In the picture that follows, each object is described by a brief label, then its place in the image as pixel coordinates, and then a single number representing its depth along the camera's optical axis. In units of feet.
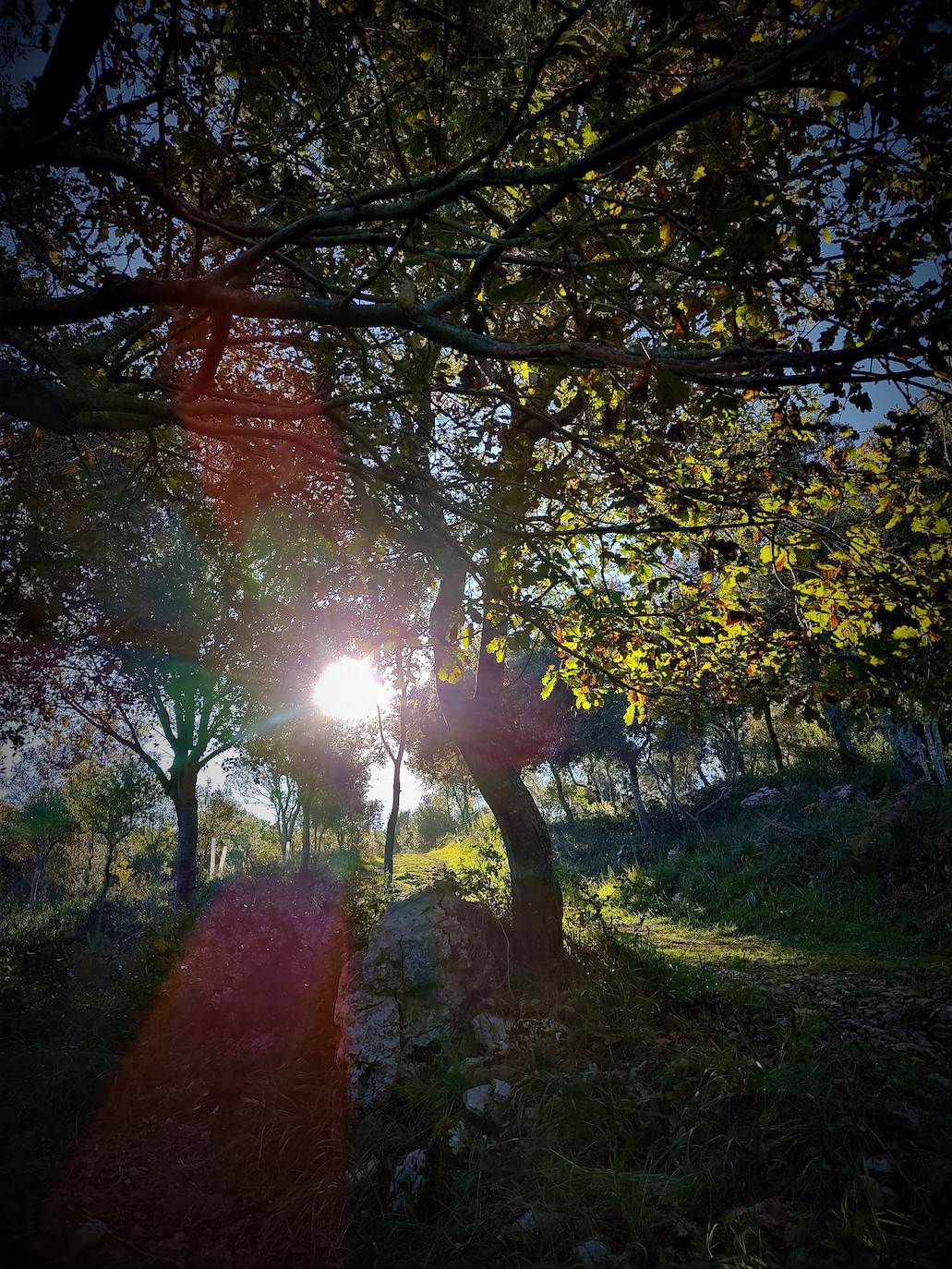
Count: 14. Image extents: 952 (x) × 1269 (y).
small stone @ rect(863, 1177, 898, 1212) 9.77
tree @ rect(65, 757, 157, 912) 64.95
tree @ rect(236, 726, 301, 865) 63.62
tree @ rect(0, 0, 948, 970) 7.27
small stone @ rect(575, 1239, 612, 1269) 9.81
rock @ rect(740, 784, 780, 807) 55.47
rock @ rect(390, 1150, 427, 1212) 11.89
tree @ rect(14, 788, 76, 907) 83.71
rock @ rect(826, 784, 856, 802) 49.90
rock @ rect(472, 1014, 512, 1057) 16.26
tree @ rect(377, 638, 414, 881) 24.00
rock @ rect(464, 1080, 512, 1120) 13.89
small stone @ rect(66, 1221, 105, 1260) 10.64
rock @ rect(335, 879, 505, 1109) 16.16
